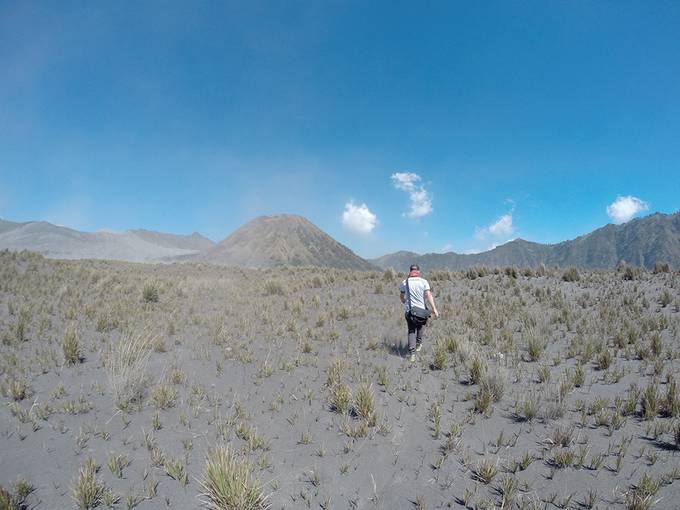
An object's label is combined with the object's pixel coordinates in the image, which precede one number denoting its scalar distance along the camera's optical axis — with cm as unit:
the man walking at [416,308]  700
